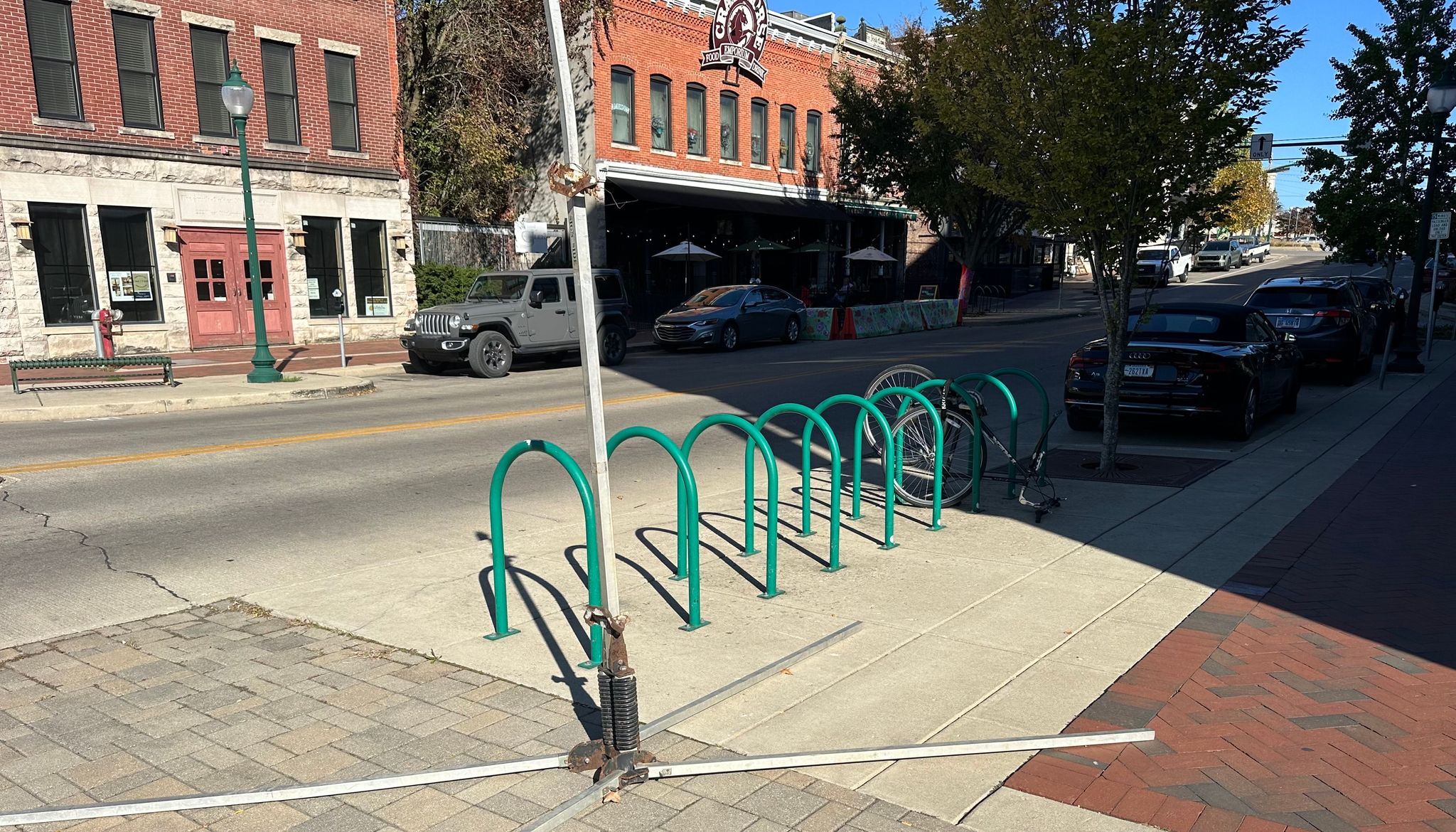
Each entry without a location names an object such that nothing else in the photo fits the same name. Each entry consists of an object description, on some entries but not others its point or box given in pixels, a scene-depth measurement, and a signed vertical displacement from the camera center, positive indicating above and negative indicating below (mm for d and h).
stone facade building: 18719 +2678
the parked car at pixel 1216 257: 57875 +872
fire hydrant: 17906 -563
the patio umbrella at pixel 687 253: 28866 +951
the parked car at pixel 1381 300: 19062 -670
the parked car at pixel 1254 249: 68481 +1577
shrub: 25422 +209
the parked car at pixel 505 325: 17672 -680
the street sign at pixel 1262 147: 33178 +4273
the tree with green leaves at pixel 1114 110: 8281 +1474
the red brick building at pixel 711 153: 28938 +4387
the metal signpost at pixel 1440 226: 16969 +704
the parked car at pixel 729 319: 22297 -844
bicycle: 7773 -1520
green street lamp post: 15281 +1367
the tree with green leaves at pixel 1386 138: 20438 +2862
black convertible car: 10398 -1070
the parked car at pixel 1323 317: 15109 -762
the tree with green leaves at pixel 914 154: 28984 +3966
